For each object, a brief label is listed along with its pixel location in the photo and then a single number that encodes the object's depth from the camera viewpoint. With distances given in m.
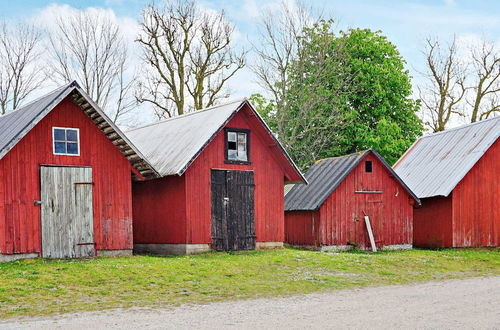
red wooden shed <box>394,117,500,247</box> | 31.38
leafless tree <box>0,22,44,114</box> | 41.97
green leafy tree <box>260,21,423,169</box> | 41.05
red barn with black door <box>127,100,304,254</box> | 25.58
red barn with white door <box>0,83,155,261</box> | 21.11
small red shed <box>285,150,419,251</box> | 29.28
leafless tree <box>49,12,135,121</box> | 41.28
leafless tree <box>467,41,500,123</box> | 49.14
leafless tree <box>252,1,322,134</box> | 39.62
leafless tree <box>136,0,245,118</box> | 43.16
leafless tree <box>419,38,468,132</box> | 50.84
